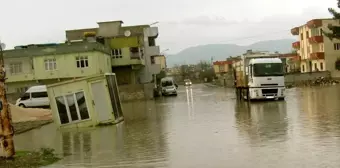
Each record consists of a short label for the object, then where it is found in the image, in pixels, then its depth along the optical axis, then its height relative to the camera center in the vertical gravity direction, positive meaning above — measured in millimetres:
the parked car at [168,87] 66500 -1882
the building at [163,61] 152975 +3568
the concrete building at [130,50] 67562 +3524
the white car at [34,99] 45375 -1543
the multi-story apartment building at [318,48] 83812 +2552
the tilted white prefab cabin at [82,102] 22812 -1063
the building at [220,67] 150612 +860
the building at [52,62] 57719 +2065
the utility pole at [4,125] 12979 -1068
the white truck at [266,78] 35094 -813
